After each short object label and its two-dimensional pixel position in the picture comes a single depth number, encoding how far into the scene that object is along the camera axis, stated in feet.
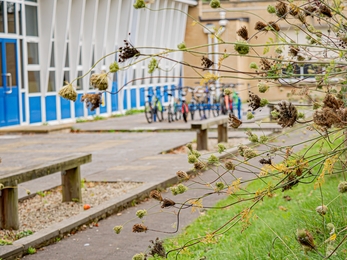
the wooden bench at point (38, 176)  23.90
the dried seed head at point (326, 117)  9.68
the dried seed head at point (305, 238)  10.40
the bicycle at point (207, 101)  77.77
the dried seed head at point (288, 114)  10.89
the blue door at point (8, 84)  67.15
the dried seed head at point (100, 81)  10.93
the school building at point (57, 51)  68.59
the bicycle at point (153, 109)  74.59
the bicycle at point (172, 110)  74.93
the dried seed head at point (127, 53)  11.37
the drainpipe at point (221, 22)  100.39
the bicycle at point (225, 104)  79.25
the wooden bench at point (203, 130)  48.37
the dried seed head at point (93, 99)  11.76
